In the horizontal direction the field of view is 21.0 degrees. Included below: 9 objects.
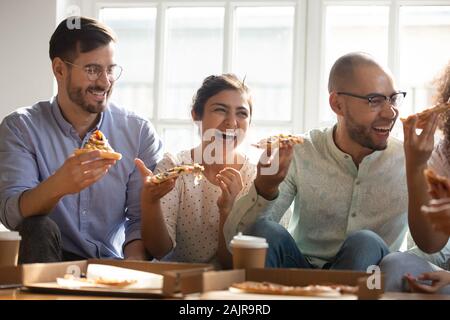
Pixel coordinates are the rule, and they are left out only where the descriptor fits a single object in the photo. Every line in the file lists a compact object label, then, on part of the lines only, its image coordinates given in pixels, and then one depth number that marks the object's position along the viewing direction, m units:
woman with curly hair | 2.29
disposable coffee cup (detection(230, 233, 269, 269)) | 2.20
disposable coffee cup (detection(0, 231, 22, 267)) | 2.25
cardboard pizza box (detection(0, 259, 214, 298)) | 2.07
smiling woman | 2.76
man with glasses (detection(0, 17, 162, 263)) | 2.75
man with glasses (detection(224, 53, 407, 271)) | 2.66
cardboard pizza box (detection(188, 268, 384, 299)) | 2.07
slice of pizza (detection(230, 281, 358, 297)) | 2.08
